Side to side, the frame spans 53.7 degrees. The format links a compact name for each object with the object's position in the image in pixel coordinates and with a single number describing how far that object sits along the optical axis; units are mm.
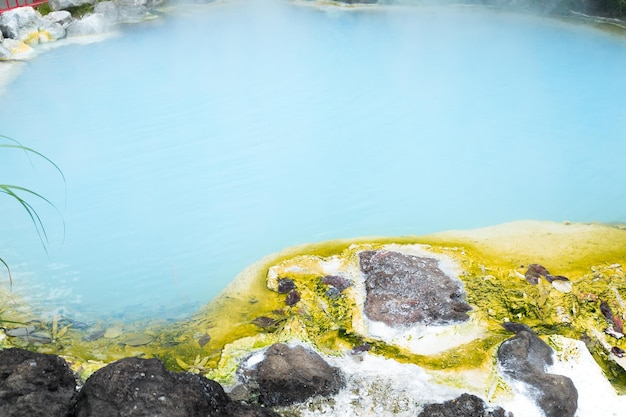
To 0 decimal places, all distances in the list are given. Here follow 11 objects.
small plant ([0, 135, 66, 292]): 4379
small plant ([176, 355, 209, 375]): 3023
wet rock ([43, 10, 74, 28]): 8445
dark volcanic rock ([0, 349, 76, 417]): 2057
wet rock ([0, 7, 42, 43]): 7910
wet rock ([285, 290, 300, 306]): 3521
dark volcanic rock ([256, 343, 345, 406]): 2770
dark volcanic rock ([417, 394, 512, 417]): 2654
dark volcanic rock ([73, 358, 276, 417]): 2070
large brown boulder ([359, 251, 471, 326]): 3324
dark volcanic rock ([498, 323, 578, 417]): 2711
